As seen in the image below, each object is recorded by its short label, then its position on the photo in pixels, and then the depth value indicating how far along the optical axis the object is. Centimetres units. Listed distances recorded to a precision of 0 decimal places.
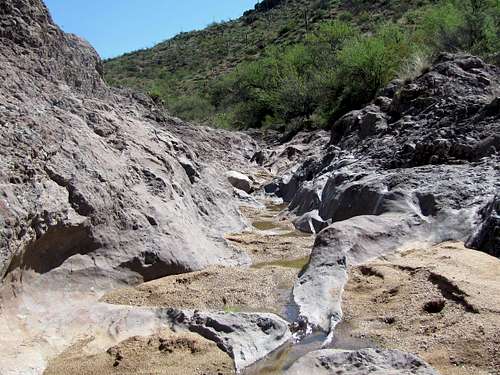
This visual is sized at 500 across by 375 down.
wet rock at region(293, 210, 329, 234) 1116
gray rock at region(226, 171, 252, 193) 1892
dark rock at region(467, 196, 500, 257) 701
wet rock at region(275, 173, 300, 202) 1689
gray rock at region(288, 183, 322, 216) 1273
